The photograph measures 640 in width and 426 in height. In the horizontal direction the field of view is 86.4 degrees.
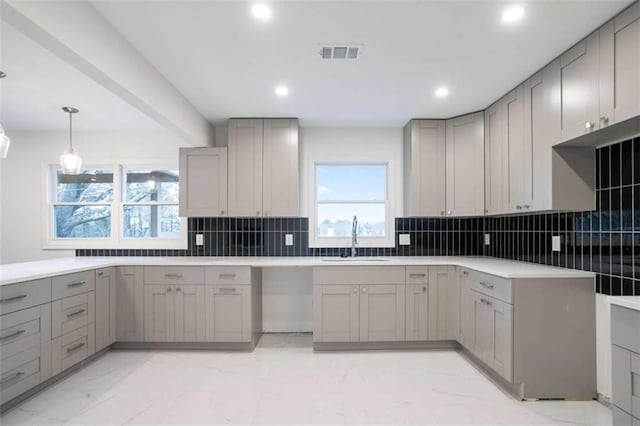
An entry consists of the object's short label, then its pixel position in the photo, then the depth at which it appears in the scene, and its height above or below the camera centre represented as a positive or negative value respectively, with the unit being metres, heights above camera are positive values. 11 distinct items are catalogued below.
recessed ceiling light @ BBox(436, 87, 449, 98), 2.95 +1.11
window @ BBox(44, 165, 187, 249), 4.10 +0.15
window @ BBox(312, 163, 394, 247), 4.07 +0.19
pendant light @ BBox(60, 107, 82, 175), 3.04 +0.51
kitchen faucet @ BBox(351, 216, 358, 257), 3.87 -0.22
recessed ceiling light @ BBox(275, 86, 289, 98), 2.90 +1.11
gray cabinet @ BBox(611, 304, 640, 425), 1.65 -0.74
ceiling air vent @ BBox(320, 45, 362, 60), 2.25 +1.12
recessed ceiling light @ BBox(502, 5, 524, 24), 1.85 +1.13
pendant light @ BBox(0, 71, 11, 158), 2.28 +0.51
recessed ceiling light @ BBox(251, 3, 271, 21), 1.83 +1.13
